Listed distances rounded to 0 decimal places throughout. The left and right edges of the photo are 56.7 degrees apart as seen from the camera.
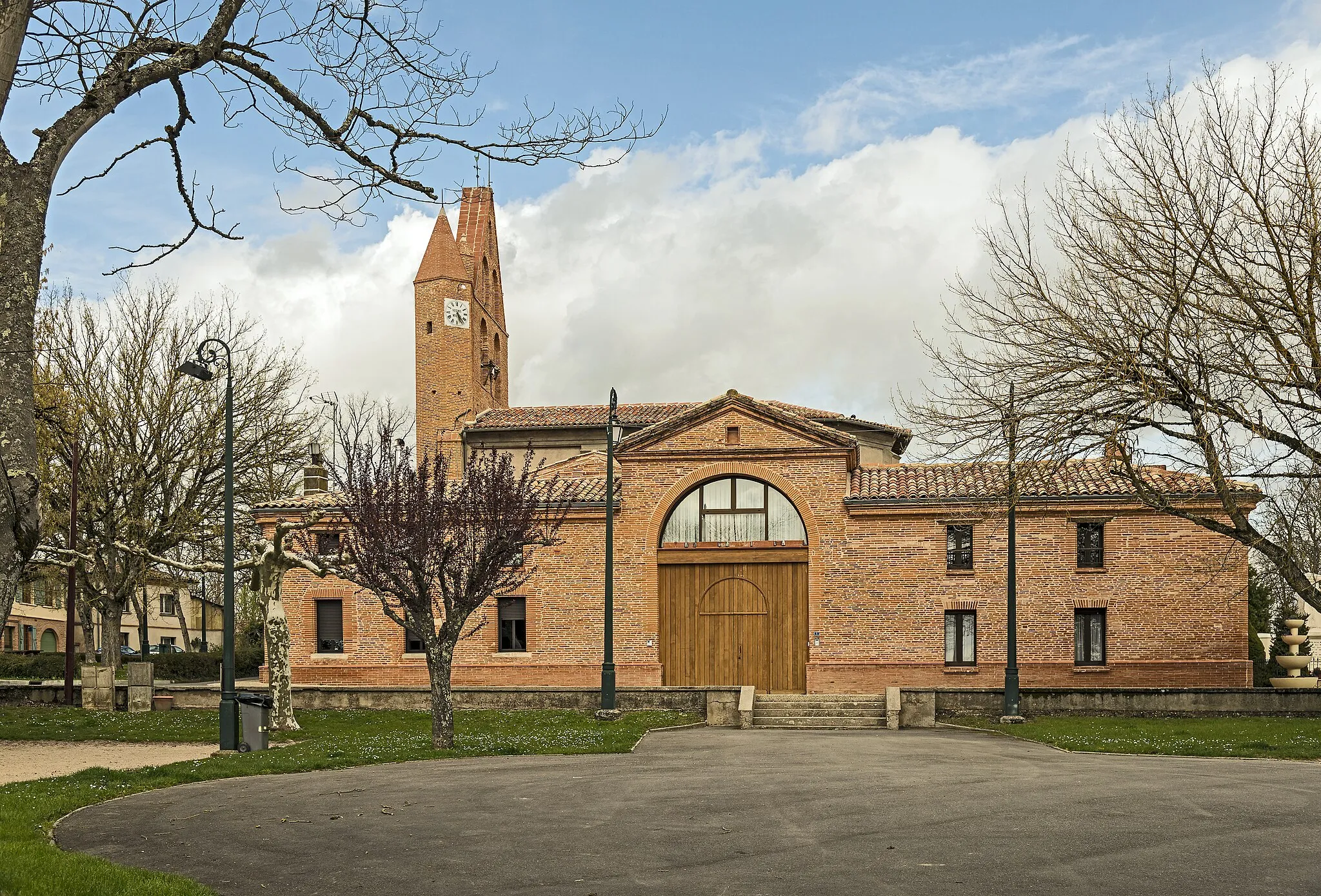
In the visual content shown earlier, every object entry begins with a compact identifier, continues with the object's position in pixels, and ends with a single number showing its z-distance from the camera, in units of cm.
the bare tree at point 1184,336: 1903
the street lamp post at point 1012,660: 2430
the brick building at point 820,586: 2941
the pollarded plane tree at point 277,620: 2216
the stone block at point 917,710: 2503
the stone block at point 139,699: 2664
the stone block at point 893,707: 2505
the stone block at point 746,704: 2522
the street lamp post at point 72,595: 2788
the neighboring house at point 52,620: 5395
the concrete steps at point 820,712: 2555
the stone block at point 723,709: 2528
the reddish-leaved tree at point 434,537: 1845
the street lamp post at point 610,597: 2441
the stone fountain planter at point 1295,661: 2889
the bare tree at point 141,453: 3391
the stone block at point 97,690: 2723
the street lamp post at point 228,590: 1914
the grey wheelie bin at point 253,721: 1864
